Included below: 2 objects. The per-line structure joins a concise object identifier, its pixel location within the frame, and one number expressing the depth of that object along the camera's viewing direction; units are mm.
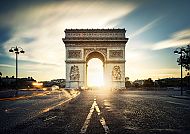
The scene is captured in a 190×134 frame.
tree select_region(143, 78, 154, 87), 79319
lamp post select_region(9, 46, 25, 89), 34147
